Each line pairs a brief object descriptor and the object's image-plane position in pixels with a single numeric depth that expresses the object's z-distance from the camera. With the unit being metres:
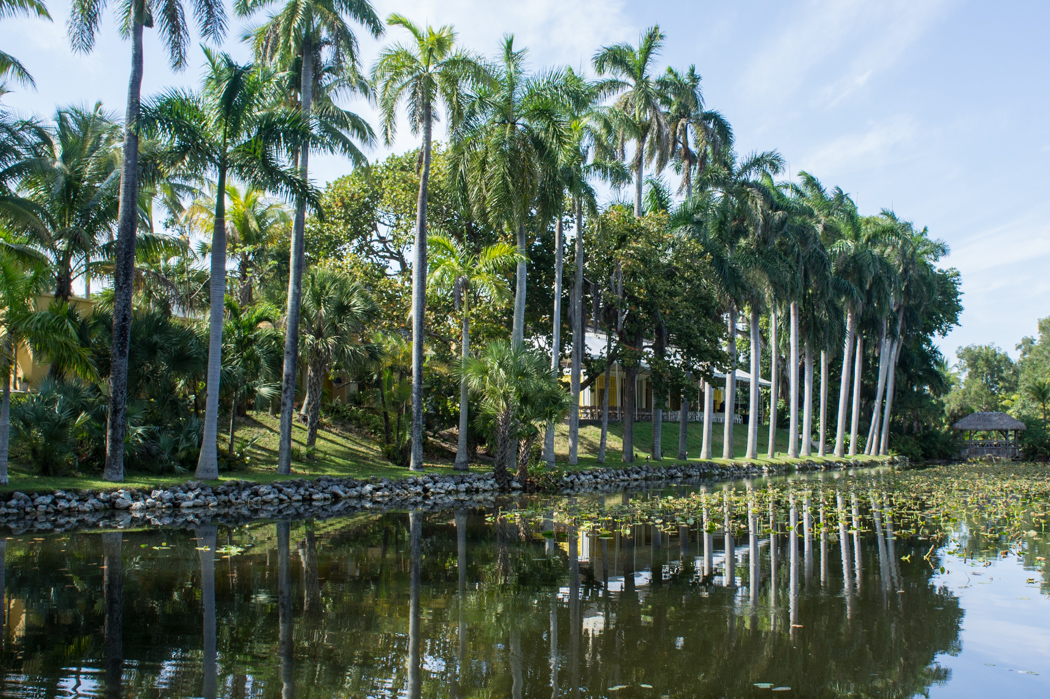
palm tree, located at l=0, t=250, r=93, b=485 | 16.14
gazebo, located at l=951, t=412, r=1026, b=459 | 53.50
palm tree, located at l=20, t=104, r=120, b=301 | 21.53
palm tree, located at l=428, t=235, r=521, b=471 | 25.50
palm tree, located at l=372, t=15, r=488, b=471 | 24.50
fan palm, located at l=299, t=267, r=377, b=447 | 24.70
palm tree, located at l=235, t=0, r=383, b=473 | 22.45
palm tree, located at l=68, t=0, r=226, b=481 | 18.66
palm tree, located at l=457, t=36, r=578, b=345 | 25.45
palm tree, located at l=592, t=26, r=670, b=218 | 34.34
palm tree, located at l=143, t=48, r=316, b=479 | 19.52
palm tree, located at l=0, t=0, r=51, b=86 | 18.81
